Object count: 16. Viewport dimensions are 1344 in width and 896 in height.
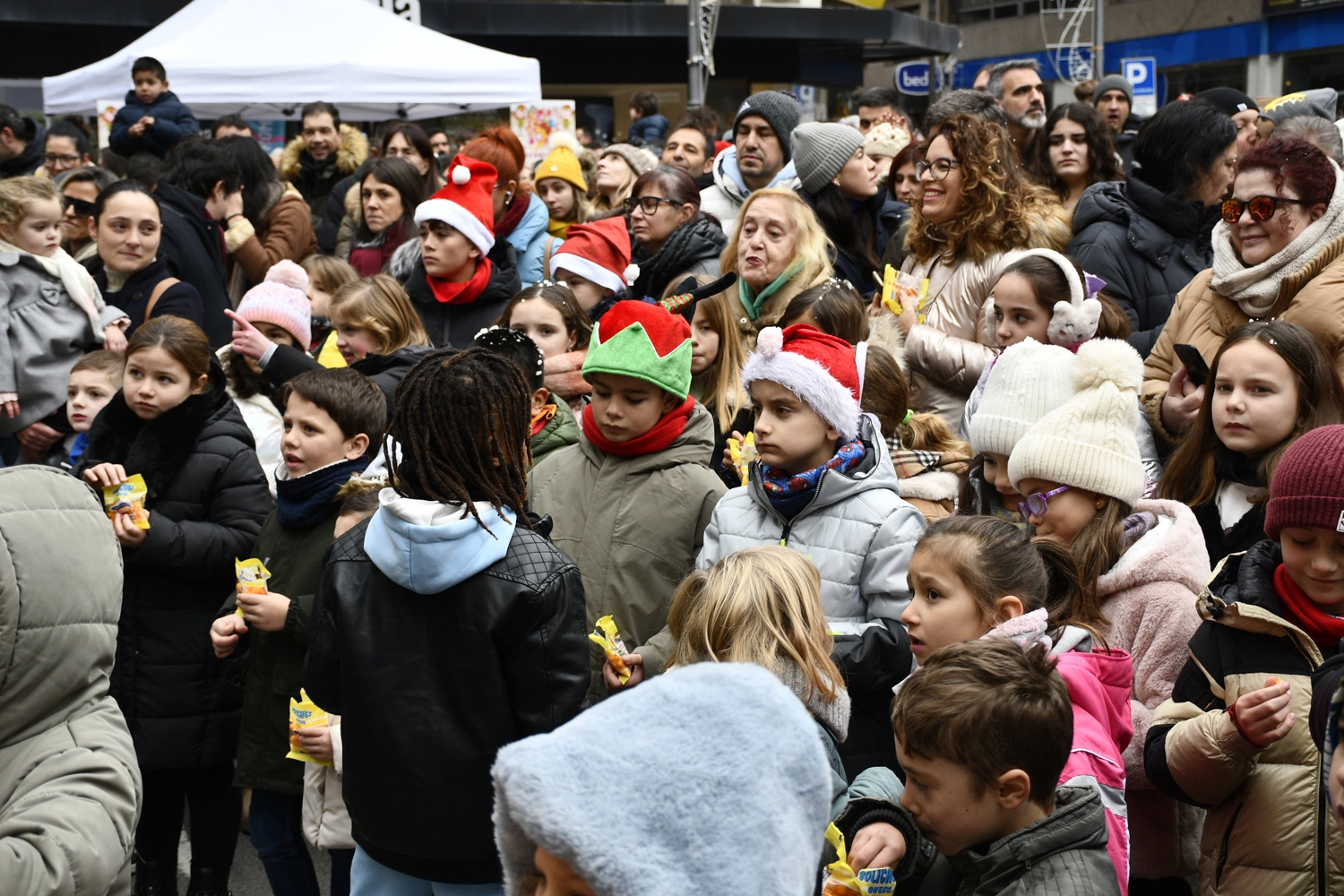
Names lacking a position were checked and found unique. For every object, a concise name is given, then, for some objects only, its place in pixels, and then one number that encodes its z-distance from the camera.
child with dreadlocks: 2.85
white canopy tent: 11.79
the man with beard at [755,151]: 6.86
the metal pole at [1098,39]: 22.23
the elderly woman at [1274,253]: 4.05
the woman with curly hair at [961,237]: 4.99
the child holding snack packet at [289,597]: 3.91
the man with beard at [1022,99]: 8.10
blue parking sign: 16.36
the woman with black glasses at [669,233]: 6.07
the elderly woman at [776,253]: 5.16
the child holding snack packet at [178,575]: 4.22
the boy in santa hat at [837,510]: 3.36
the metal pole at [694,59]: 16.64
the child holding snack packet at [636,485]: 3.80
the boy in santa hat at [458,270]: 5.96
